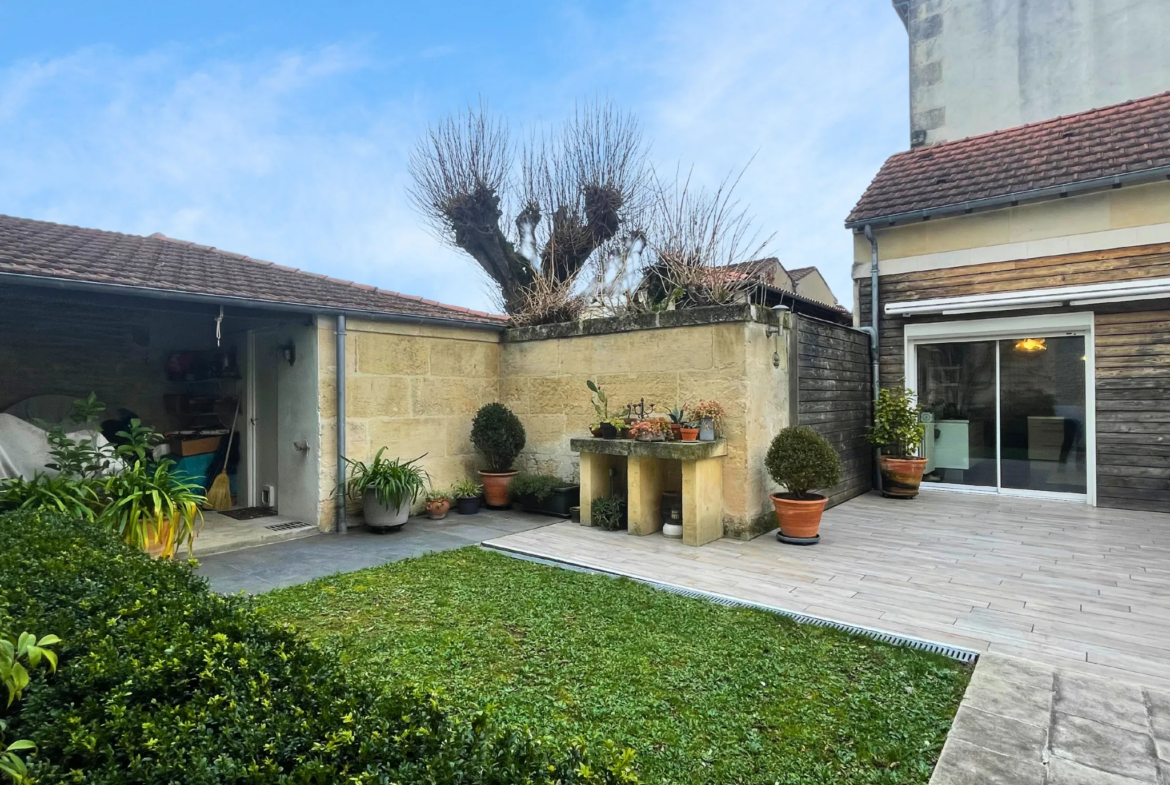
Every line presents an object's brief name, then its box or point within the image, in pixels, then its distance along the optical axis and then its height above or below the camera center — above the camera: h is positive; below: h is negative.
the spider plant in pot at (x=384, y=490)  6.22 -1.00
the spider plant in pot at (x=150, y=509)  4.53 -0.87
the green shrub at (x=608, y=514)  6.47 -1.30
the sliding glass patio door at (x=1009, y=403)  7.67 -0.16
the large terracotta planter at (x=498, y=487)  7.57 -1.17
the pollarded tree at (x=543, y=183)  11.41 +4.12
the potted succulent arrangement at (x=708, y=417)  5.91 -0.24
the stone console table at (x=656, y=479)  5.71 -0.89
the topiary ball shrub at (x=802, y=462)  5.57 -0.66
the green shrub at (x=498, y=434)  7.42 -0.50
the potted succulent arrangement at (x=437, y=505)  6.96 -1.29
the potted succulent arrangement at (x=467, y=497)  7.32 -1.26
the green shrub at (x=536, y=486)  7.21 -1.12
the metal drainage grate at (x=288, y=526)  6.18 -1.37
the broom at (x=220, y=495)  7.18 -1.18
